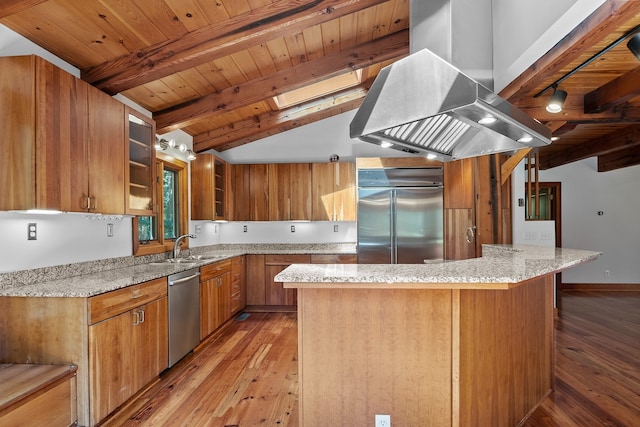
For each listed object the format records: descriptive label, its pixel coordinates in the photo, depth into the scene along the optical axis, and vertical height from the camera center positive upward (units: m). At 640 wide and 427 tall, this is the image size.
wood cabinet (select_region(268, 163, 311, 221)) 5.08 +0.33
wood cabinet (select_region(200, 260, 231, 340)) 3.48 -0.92
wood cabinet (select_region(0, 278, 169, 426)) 1.98 -0.75
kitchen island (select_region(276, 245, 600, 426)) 1.74 -0.72
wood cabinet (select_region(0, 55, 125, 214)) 1.87 +0.45
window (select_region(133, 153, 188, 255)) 3.45 -0.02
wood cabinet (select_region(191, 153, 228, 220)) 4.38 +0.34
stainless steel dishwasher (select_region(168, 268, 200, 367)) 2.87 -0.90
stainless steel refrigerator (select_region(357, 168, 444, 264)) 4.71 -0.06
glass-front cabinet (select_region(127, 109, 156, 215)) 2.70 +0.41
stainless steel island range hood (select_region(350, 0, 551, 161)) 1.62 +0.57
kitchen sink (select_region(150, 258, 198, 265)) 3.43 -0.50
